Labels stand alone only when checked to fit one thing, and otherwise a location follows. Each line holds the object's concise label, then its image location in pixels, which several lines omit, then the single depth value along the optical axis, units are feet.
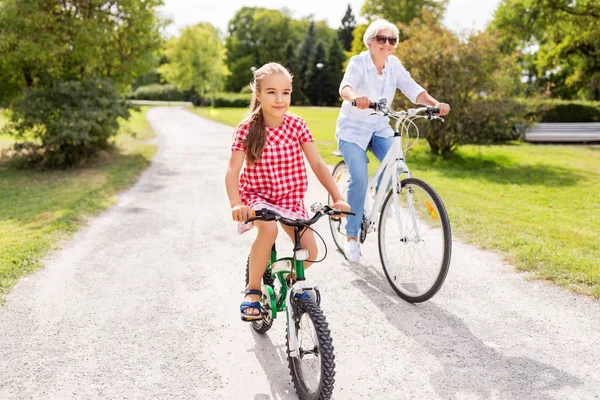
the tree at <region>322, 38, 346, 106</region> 203.10
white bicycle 12.31
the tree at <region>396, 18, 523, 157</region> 37.65
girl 9.48
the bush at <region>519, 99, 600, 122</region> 75.15
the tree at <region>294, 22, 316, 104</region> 213.66
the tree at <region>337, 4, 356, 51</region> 243.81
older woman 14.51
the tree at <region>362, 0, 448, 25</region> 128.26
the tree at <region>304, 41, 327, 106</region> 202.18
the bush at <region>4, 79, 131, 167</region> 34.50
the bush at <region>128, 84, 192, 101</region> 237.25
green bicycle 8.41
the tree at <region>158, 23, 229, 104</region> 169.89
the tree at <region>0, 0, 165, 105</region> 33.83
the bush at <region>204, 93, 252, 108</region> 185.14
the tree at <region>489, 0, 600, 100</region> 44.32
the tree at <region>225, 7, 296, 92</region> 232.73
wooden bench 59.21
